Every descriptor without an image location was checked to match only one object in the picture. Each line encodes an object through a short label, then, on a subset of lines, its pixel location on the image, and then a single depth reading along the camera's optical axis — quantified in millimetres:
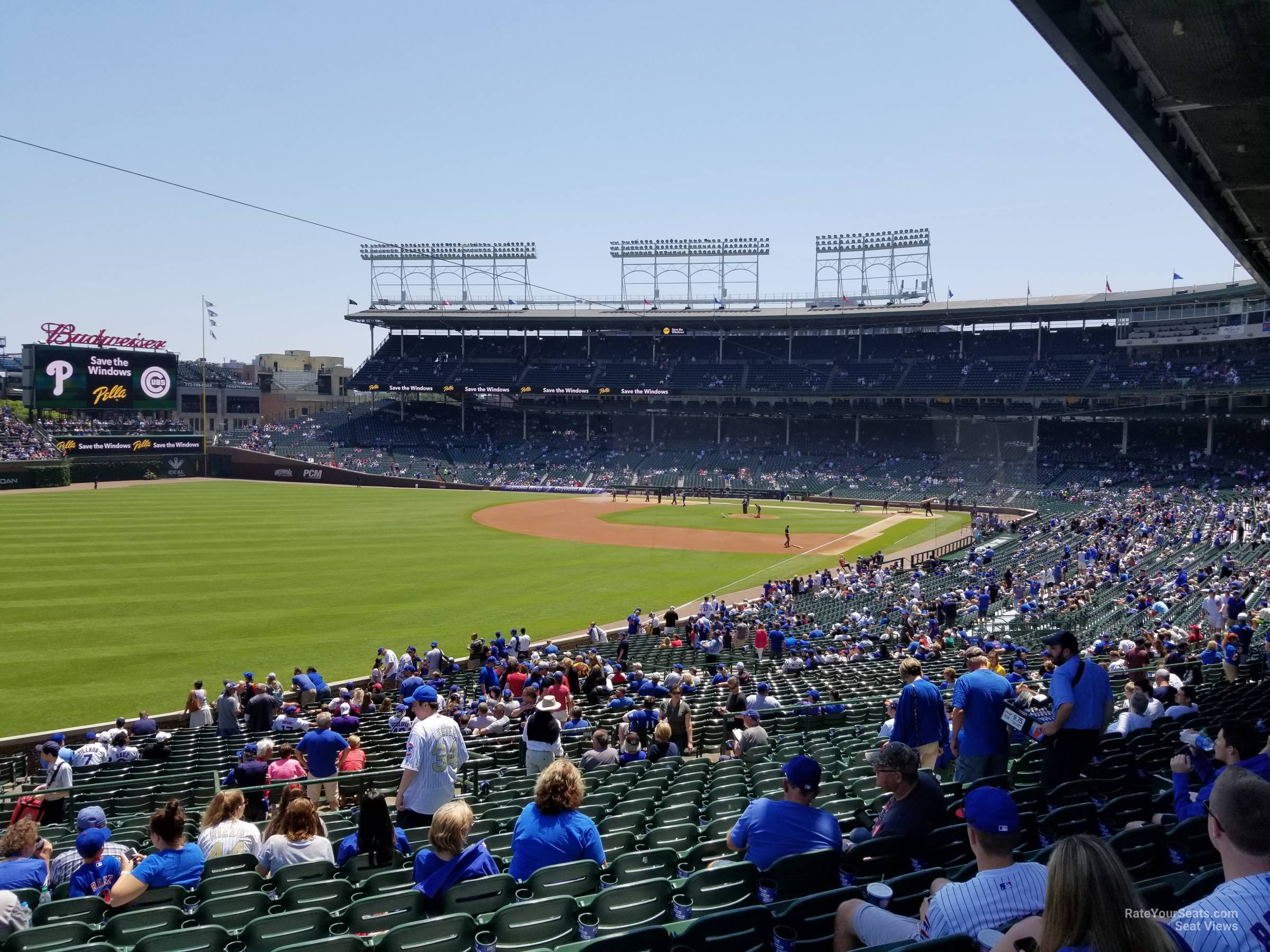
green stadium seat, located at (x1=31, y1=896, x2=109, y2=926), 5285
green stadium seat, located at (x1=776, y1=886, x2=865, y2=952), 4023
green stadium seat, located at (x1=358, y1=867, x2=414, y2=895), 5578
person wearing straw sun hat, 8586
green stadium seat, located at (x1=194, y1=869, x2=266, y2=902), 5473
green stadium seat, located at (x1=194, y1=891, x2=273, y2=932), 5230
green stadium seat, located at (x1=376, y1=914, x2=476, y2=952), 4230
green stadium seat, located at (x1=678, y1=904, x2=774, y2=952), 3854
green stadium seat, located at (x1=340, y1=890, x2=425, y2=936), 4863
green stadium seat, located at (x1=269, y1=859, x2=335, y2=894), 5695
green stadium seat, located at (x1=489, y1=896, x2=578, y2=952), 4457
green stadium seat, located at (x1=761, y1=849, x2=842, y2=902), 4812
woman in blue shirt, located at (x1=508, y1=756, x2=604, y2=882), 5395
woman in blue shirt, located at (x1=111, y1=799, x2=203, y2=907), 5551
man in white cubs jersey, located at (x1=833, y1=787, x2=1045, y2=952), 3572
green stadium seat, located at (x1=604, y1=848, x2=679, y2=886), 5383
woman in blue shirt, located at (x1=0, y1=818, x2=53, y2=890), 5828
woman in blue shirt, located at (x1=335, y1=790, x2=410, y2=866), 6141
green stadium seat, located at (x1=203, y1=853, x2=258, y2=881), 5948
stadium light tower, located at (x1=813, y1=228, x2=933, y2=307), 74500
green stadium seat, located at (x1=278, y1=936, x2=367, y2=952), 4148
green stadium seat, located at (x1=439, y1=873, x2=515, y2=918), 4879
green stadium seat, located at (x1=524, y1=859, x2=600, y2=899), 5105
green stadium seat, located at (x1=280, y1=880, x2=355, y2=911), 5348
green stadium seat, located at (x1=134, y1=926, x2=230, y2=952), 4539
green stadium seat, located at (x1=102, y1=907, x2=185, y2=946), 5051
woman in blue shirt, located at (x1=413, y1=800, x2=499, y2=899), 4934
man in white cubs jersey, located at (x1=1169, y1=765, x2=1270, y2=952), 2920
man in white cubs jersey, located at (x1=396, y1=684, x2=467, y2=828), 7043
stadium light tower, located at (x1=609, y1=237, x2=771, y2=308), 79500
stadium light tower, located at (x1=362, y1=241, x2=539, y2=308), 83562
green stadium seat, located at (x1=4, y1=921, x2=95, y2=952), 4742
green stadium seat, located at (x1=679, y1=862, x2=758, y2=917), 4719
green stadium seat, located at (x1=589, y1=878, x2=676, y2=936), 4641
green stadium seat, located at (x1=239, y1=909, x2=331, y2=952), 4730
